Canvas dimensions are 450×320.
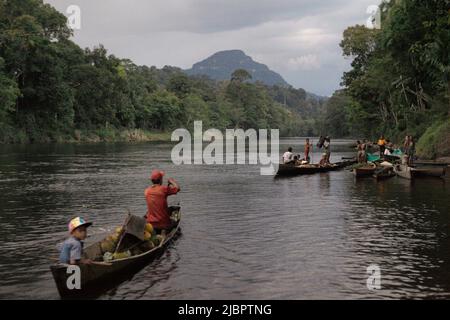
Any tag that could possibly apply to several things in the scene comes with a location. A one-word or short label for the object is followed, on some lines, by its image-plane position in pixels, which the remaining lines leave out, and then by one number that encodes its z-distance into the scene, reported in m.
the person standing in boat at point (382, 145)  43.97
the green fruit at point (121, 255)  12.11
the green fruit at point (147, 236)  13.23
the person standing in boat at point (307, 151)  38.22
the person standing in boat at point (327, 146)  38.75
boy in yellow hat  10.36
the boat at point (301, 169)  34.47
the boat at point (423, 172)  30.66
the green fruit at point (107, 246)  12.49
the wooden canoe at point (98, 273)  10.23
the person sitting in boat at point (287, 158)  35.66
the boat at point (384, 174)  32.12
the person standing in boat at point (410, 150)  35.34
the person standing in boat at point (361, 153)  38.94
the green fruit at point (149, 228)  13.52
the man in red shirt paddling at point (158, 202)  14.83
